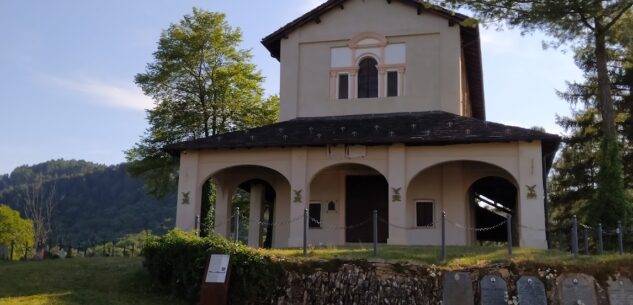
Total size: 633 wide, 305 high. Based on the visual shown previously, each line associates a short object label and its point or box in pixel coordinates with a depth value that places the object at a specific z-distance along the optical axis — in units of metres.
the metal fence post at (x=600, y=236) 17.16
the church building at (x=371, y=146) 21.80
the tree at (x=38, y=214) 40.69
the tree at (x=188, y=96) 32.34
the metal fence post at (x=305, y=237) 16.12
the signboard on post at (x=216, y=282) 14.69
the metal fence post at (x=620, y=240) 17.34
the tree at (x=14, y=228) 39.69
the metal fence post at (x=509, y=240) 16.50
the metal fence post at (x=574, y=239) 15.90
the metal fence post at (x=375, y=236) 15.96
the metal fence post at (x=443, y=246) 15.76
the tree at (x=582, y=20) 22.16
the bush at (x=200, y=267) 15.01
